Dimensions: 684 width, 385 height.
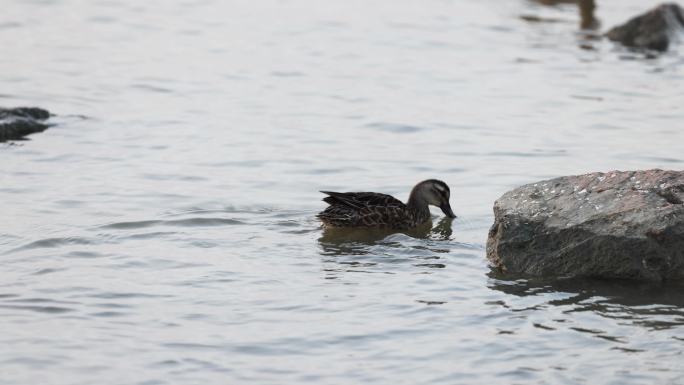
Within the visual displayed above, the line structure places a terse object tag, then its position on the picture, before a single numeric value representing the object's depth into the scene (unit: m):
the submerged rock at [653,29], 21.55
